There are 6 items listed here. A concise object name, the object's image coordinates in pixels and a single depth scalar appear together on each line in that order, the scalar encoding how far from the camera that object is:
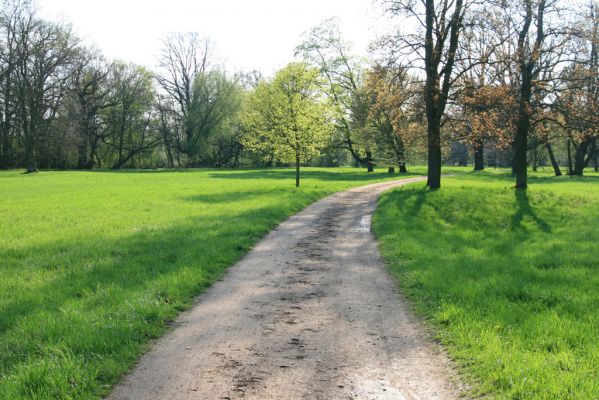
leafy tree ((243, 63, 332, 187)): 26.50
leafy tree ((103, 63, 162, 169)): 63.78
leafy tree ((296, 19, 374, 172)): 47.91
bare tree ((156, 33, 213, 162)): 68.38
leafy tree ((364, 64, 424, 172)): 20.67
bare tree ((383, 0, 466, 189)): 19.88
